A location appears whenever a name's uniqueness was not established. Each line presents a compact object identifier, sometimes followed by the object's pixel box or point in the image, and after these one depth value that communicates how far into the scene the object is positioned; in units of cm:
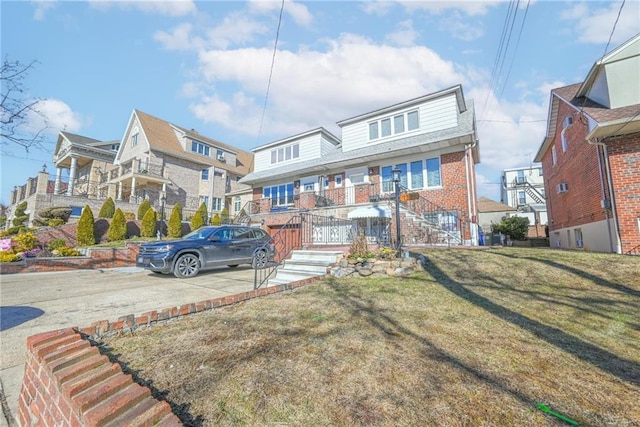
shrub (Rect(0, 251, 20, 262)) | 989
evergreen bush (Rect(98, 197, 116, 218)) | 1873
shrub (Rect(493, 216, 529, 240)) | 2005
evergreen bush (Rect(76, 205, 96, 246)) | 1547
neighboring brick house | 812
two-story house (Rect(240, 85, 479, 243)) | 1224
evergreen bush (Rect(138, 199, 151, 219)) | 2009
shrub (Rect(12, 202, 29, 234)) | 1853
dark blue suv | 812
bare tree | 704
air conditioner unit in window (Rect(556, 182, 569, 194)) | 1279
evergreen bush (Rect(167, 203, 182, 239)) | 1950
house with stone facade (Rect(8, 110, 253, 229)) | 2123
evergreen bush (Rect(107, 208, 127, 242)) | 1692
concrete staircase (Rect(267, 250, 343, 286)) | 699
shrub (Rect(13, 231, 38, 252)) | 1128
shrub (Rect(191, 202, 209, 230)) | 2108
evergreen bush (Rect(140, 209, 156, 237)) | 1859
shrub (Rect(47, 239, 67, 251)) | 1345
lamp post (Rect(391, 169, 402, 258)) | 691
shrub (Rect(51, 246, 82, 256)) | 1184
